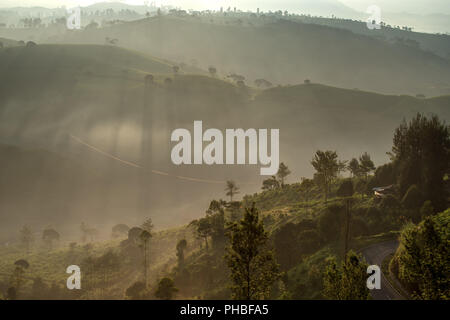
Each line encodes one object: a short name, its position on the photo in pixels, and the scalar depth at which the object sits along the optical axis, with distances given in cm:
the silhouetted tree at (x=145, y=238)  7431
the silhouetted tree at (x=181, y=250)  7608
